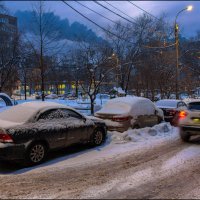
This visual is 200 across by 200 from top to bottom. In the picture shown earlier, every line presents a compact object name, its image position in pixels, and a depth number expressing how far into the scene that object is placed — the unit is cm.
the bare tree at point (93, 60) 3021
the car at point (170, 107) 1853
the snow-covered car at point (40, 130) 808
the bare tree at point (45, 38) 2791
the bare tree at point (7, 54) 2886
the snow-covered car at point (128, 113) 1268
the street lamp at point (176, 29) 2644
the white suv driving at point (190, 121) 1135
